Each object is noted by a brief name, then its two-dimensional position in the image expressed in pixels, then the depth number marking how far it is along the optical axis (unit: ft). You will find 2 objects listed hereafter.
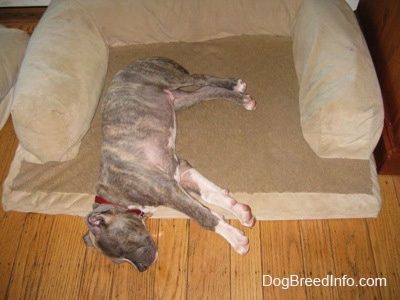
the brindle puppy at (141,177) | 2.29
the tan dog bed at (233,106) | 2.60
